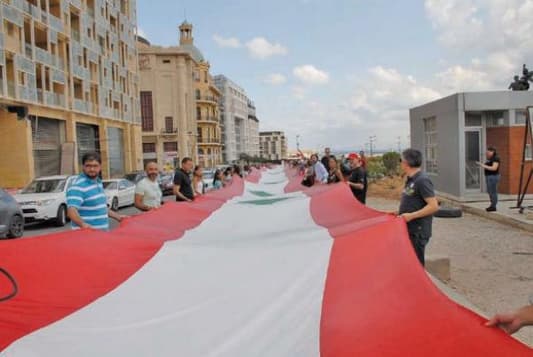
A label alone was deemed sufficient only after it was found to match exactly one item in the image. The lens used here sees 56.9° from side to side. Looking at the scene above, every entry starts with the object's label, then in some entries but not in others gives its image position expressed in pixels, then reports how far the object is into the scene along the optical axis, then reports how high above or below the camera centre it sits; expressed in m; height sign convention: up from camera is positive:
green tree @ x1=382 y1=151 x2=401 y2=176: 32.19 -0.81
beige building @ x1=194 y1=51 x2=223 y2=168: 90.12 +7.92
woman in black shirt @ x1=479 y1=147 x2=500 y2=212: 12.52 -0.66
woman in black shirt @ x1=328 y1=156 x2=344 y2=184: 11.98 -0.44
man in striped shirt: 5.24 -0.40
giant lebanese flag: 2.74 -0.98
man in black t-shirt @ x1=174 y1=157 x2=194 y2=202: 8.97 -0.44
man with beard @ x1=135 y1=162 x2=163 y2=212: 7.52 -0.50
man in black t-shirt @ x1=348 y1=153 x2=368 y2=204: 9.59 -0.51
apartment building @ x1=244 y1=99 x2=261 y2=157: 161.75 +8.10
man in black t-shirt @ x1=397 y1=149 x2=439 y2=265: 5.26 -0.53
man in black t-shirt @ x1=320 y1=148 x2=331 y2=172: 14.52 -0.11
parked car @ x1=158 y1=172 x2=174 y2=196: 27.91 -1.48
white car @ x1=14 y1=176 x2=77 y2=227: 14.46 -1.11
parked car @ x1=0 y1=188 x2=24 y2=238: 11.62 -1.31
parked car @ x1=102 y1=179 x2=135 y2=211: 19.70 -1.34
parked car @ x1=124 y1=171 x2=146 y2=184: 28.10 -0.93
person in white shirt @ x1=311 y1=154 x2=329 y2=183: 13.55 -0.50
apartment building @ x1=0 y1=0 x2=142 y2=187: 29.39 +5.45
